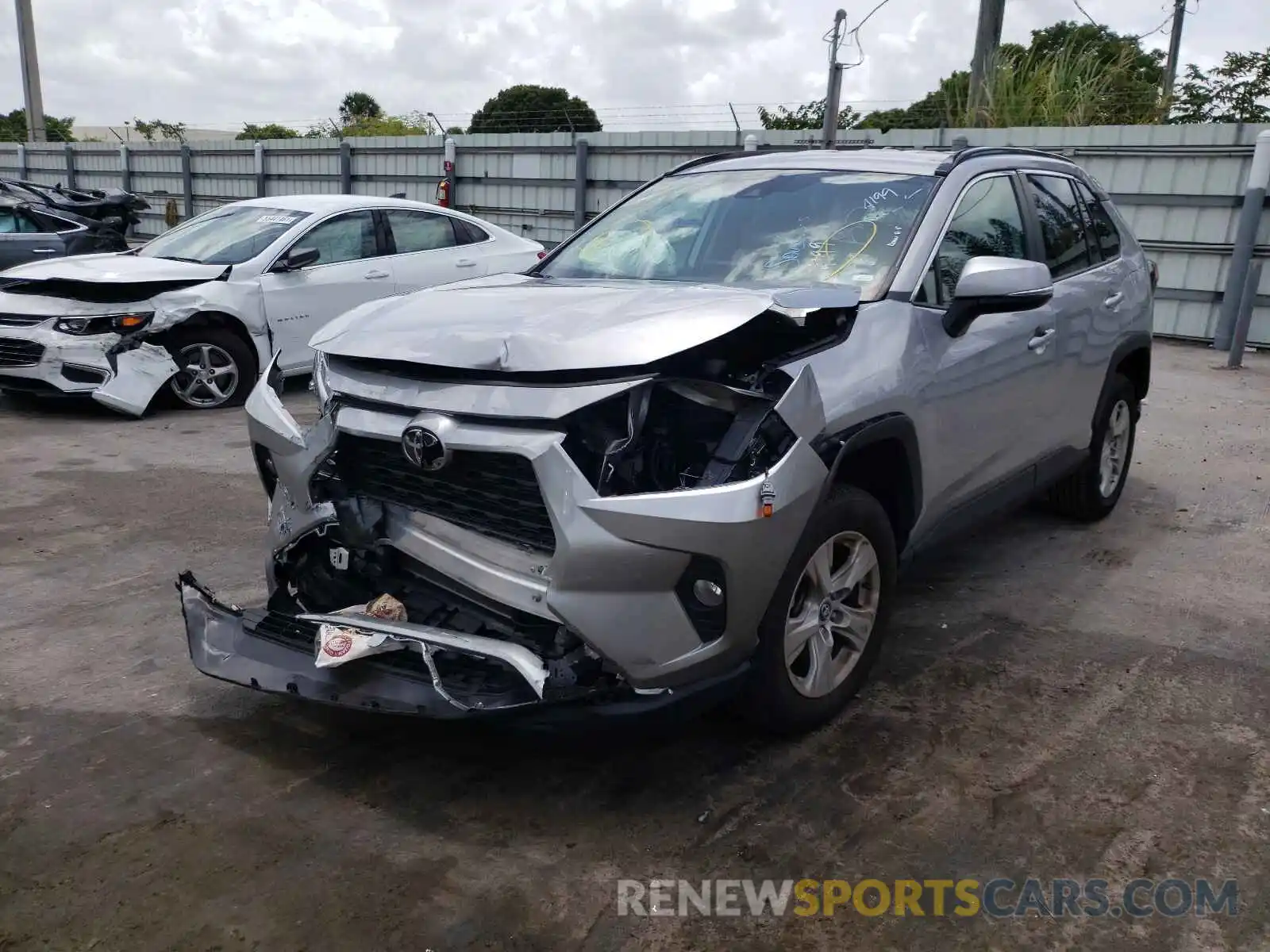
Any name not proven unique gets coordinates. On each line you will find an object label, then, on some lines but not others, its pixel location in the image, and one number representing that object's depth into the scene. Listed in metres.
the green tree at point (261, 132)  31.19
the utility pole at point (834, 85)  11.02
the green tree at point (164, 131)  31.60
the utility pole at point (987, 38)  14.66
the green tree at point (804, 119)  15.77
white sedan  7.46
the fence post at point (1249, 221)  10.52
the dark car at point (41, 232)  12.02
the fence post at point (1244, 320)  10.34
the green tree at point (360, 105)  62.67
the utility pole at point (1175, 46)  25.79
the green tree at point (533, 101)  52.53
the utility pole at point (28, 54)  26.19
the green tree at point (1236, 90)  21.78
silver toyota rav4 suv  2.71
